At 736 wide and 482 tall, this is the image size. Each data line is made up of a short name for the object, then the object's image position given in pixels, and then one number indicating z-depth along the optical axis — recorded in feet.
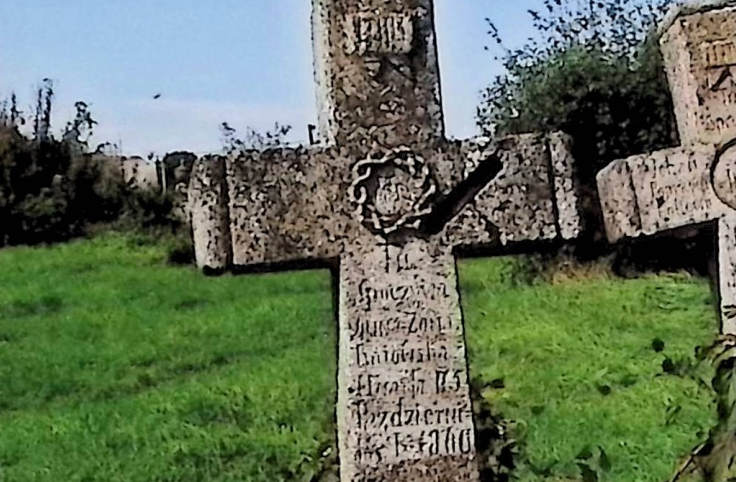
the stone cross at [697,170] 15.65
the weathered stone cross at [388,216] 15.20
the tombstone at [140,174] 60.08
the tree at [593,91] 43.93
